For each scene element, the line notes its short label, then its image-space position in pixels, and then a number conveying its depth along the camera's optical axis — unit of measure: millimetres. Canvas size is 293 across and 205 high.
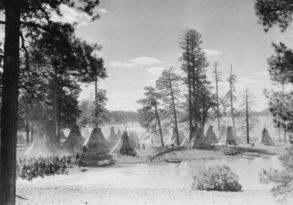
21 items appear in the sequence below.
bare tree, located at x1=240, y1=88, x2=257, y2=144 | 62044
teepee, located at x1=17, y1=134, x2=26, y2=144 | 82788
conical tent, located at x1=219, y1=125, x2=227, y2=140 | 65875
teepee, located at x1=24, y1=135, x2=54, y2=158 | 37675
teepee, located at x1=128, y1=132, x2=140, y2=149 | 66694
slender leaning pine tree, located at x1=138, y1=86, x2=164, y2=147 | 53562
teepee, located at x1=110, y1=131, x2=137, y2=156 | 39281
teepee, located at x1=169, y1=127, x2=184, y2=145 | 59244
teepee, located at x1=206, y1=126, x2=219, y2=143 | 60569
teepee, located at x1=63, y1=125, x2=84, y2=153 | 42562
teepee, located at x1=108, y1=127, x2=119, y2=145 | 69725
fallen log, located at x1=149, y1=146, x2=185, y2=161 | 37578
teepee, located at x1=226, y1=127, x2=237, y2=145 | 53125
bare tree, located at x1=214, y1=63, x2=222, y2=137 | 65869
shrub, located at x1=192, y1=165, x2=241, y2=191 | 17781
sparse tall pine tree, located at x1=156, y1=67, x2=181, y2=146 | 52781
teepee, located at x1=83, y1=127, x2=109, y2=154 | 38875
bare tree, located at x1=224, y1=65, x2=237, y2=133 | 64962
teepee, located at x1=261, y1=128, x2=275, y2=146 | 55550
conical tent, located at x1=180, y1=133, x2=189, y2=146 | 48844
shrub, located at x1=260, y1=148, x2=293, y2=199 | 10602
